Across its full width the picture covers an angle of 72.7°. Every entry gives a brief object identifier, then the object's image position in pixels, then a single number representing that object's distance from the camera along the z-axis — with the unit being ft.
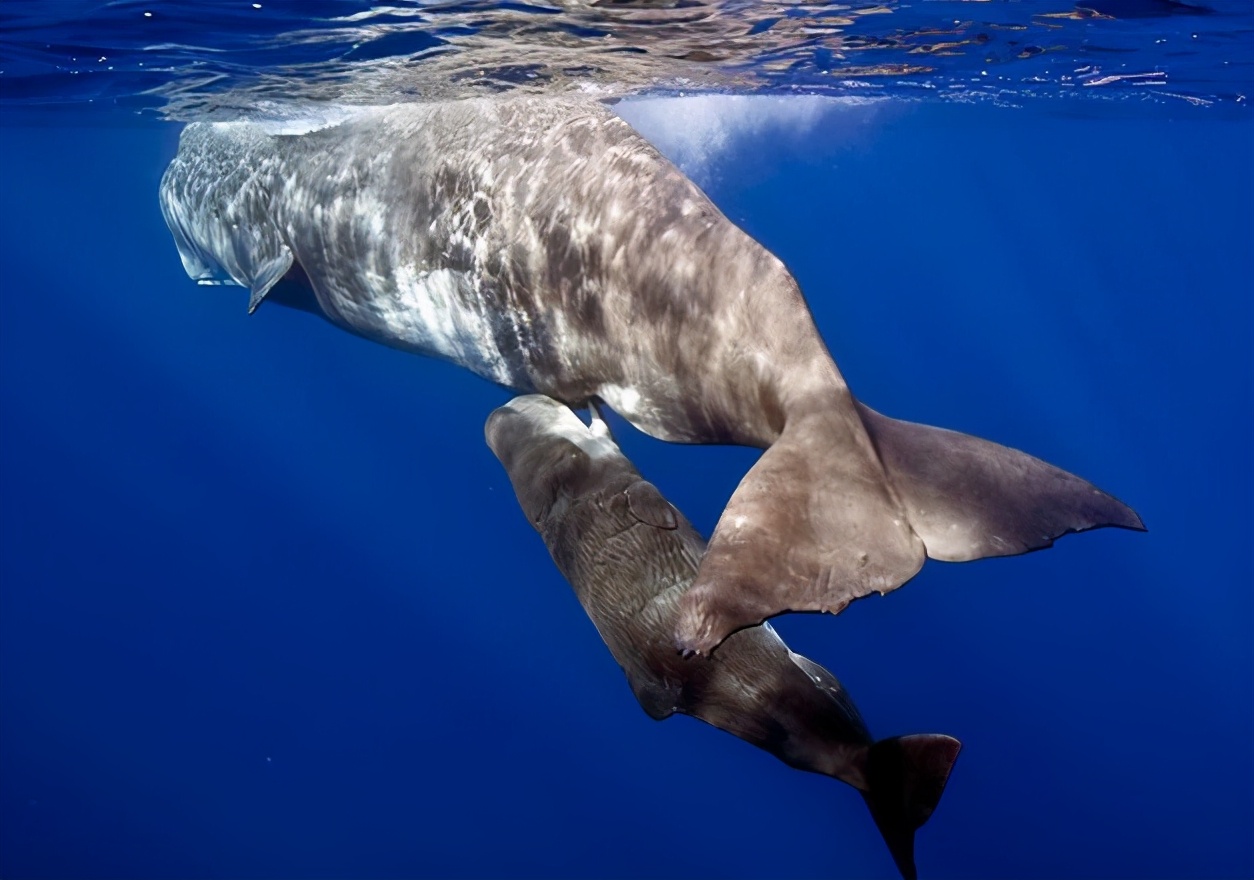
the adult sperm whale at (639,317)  11.57
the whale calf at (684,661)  12.89
